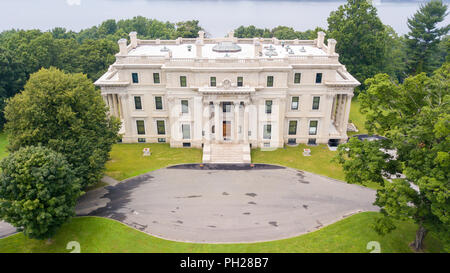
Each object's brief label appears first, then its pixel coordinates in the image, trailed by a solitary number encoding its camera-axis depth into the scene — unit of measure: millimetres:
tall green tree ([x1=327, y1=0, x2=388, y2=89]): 67562
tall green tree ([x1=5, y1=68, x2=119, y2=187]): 32441
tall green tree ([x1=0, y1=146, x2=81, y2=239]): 25922
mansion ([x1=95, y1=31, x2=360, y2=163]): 45375
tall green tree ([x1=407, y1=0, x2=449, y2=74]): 66688
